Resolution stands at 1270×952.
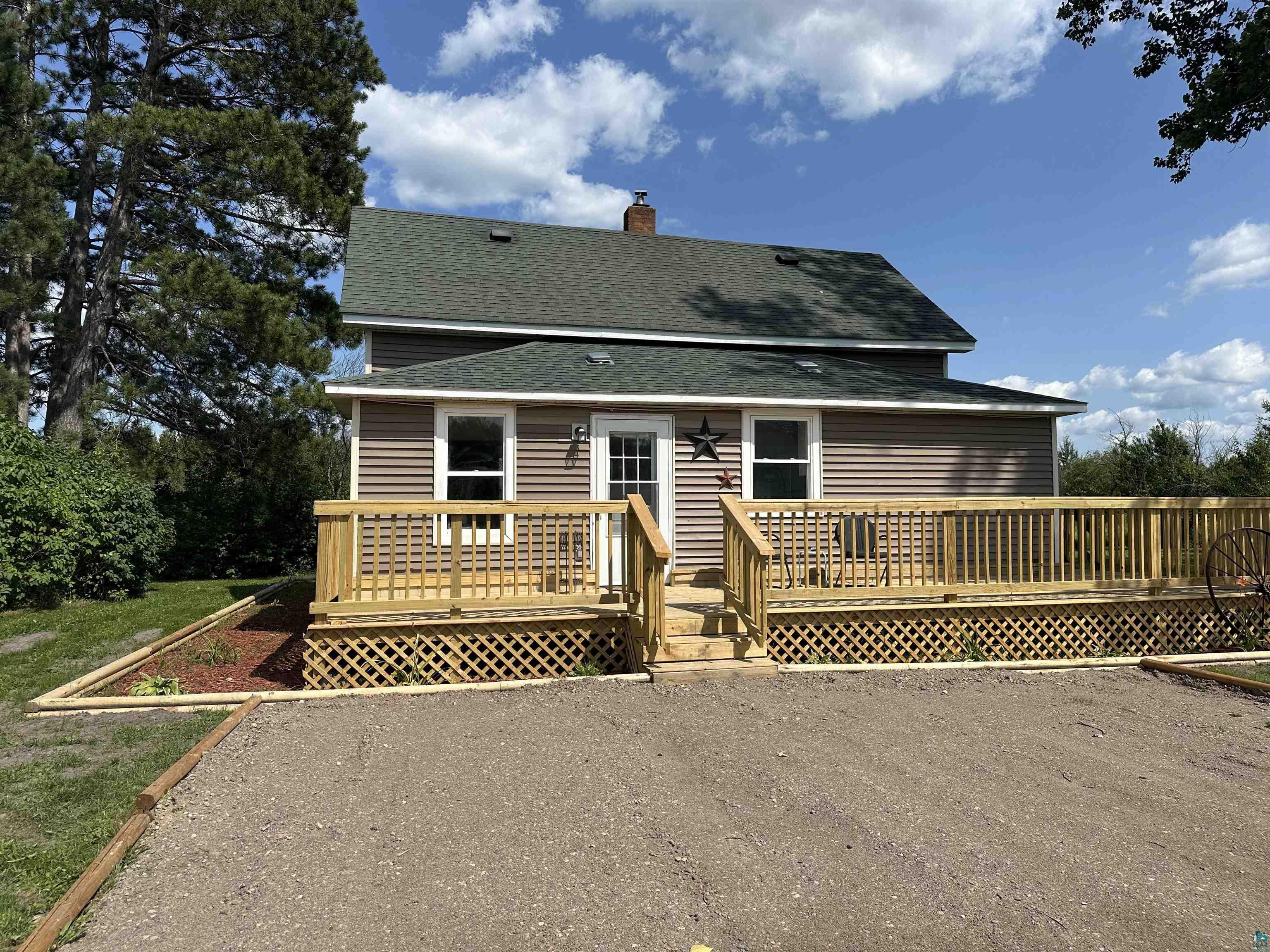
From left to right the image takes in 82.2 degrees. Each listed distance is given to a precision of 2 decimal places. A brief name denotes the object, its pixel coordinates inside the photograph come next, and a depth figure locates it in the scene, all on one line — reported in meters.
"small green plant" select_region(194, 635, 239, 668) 7.33
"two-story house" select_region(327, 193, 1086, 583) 9.03
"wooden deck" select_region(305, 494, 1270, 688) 6.37
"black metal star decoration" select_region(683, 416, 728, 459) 9.55
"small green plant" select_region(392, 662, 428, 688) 6.37
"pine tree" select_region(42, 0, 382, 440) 14.45
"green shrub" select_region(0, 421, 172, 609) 9.60
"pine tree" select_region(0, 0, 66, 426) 13.09
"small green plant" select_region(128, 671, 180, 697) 5.82
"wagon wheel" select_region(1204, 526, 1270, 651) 7.84
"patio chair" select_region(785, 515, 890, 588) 7.06
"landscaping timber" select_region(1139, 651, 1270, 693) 5.93
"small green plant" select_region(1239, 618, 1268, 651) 7.84
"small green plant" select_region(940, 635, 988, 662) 7.20
